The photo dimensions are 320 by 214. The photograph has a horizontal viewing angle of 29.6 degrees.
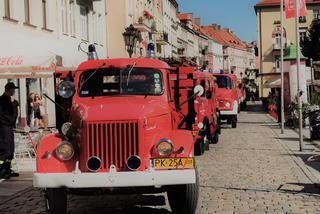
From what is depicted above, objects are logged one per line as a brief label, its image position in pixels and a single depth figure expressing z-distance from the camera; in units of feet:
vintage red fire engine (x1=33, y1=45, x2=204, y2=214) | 23.41
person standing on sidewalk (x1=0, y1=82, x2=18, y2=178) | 38.88
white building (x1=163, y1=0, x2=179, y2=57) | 237.86
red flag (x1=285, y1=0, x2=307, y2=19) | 71.64
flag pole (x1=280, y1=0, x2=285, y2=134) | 77.87
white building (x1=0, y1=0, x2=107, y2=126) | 44.37
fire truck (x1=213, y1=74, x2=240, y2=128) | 87.61
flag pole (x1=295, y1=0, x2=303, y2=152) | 53.26
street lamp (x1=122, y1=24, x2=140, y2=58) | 70.72
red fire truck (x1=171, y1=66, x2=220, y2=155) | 30.66
